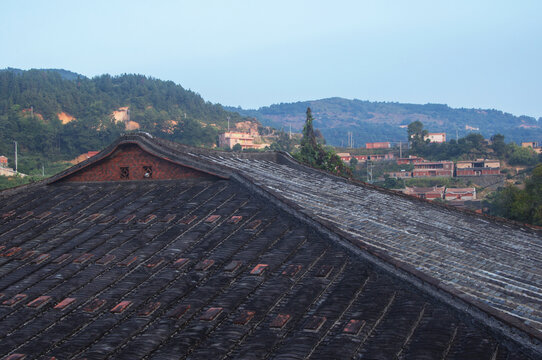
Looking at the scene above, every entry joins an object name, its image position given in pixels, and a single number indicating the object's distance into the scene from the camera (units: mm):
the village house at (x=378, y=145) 153712
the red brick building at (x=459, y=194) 82381
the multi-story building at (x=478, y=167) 102312
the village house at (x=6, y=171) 88138
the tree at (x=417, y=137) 131125
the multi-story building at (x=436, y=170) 107188
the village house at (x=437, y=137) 179612
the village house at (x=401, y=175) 108625
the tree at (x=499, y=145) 111375
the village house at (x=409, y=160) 119019
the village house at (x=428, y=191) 82850
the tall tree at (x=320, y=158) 43375
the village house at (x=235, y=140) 136175
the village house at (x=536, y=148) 130500
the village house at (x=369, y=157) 136000
